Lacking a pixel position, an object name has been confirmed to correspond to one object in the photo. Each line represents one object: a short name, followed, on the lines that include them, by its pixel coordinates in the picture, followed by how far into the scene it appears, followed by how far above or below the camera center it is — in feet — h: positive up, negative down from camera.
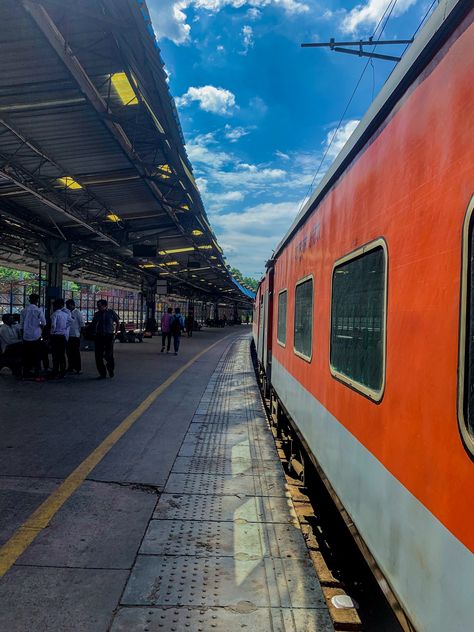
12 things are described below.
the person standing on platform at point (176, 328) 59.67 -1.41
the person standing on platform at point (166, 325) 60.75 -1.11
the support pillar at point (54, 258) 58.44 +6.43
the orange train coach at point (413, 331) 5.19 -0.13
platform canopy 20.07 +10.62
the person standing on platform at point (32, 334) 33.65 -1.47
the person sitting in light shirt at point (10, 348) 34.71 -2.51
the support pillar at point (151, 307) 104.47 +1.87
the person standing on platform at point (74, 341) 36.11 -2.03
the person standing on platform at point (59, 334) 34.01 -1.44
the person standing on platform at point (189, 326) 108.87 -2.06
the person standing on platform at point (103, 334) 35.14 -1.37
